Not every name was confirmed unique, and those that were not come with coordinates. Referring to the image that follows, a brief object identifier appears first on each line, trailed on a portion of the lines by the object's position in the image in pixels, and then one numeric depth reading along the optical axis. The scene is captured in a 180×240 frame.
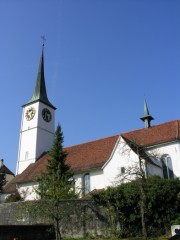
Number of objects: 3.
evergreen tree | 18.53
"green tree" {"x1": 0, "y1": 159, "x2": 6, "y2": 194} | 38.76
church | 27.31
